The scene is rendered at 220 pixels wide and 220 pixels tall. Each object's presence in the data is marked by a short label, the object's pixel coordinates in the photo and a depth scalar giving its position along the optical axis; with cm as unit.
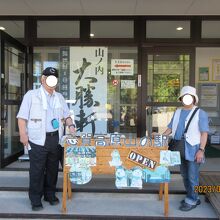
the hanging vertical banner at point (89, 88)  477
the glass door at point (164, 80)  472
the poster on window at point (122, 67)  476
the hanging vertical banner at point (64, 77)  480
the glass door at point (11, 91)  405
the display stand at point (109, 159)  310
